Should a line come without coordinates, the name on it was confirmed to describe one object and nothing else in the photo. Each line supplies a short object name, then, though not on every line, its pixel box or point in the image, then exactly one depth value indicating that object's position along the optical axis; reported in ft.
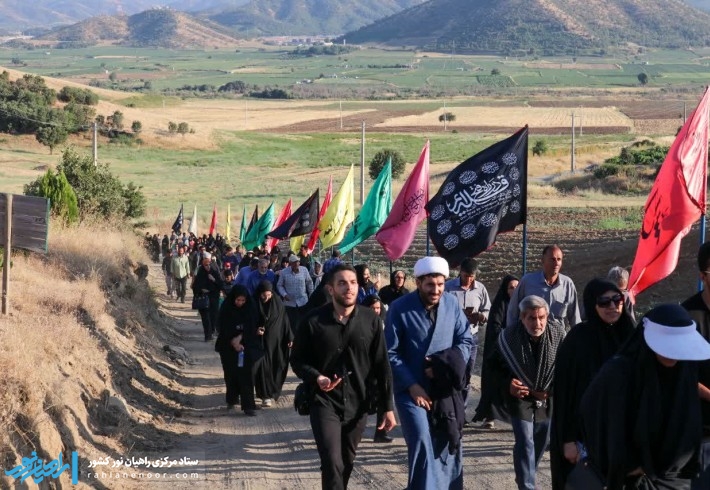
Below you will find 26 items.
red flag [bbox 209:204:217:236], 138.07
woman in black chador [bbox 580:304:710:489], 16.53
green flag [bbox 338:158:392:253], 58.29
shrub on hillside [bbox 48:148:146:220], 103.83
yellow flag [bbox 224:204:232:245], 135.59
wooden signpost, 38.58
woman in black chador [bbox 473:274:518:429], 31.94
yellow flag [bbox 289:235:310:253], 84.43
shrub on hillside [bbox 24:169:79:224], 80.38
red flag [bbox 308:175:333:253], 71.70
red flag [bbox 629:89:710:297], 31.40
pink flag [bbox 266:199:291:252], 96.93
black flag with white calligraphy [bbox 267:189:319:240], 72.74
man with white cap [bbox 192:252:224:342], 60.95
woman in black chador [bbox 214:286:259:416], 40.70
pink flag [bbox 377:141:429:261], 49.11
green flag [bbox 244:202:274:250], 99.76
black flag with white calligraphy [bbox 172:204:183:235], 132.75
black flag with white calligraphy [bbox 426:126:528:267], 39.01
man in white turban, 22.91
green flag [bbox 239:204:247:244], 126.41
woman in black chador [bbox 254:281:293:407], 41.11
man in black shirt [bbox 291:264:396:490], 24.36
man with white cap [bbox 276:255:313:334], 48.26
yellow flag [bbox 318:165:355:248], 65.98
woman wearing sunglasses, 19.75
